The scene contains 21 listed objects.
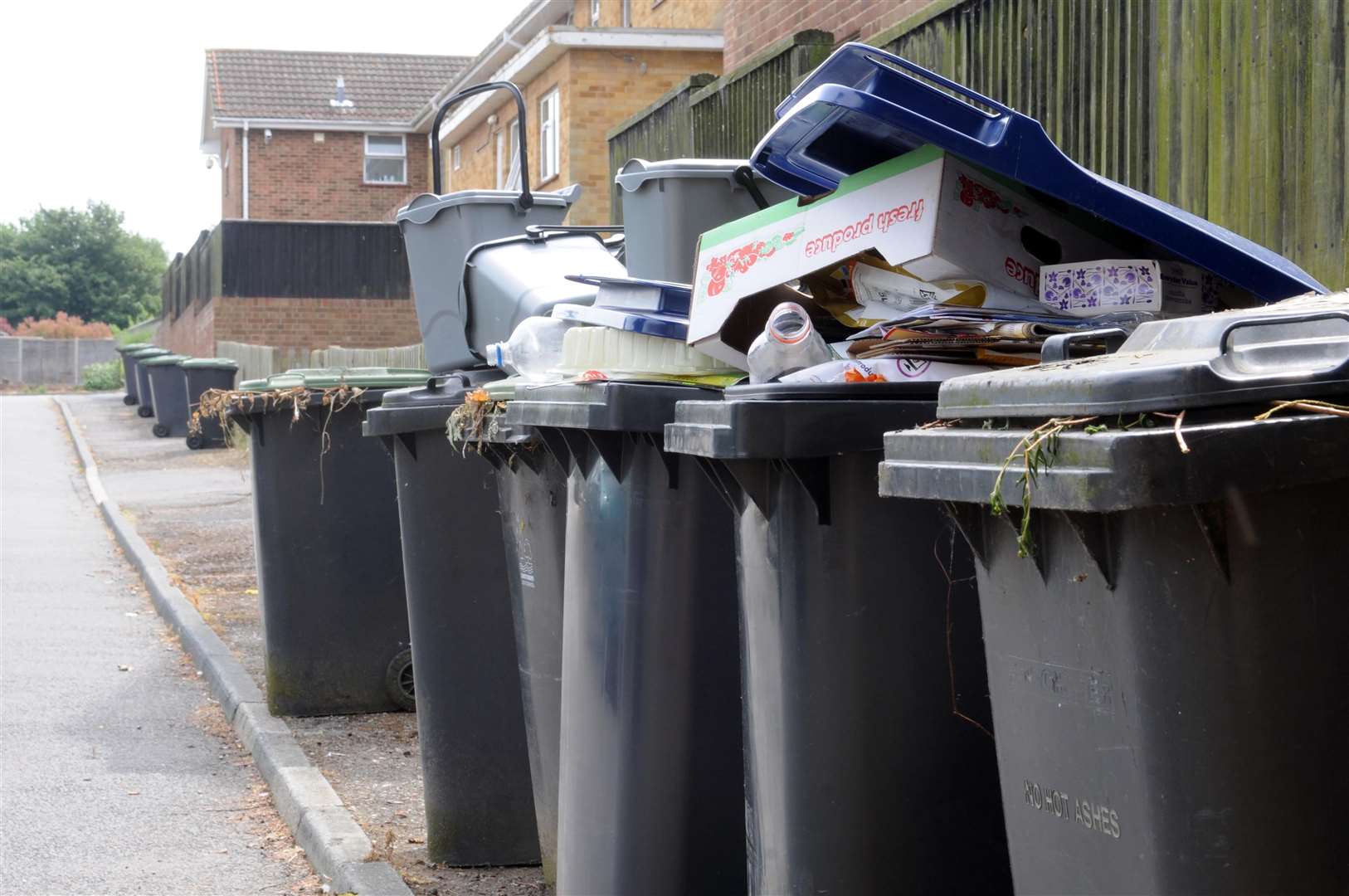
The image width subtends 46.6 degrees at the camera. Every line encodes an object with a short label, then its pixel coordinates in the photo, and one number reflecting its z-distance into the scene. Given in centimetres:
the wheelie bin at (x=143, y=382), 2723
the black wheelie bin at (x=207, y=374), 2381
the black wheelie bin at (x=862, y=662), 277
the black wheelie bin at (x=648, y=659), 346
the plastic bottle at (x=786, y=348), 309
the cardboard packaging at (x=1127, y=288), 308
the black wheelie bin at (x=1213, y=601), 194
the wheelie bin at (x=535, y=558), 408
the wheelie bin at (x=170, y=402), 2445
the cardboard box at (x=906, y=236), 308
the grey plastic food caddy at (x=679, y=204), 511
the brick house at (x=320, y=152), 3775
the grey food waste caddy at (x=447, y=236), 600
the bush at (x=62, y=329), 5553
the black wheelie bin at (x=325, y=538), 649
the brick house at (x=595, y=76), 2067
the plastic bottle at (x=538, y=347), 428
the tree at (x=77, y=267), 7088
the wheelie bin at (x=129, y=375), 2967
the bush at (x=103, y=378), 4338
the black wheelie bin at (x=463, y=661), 485
